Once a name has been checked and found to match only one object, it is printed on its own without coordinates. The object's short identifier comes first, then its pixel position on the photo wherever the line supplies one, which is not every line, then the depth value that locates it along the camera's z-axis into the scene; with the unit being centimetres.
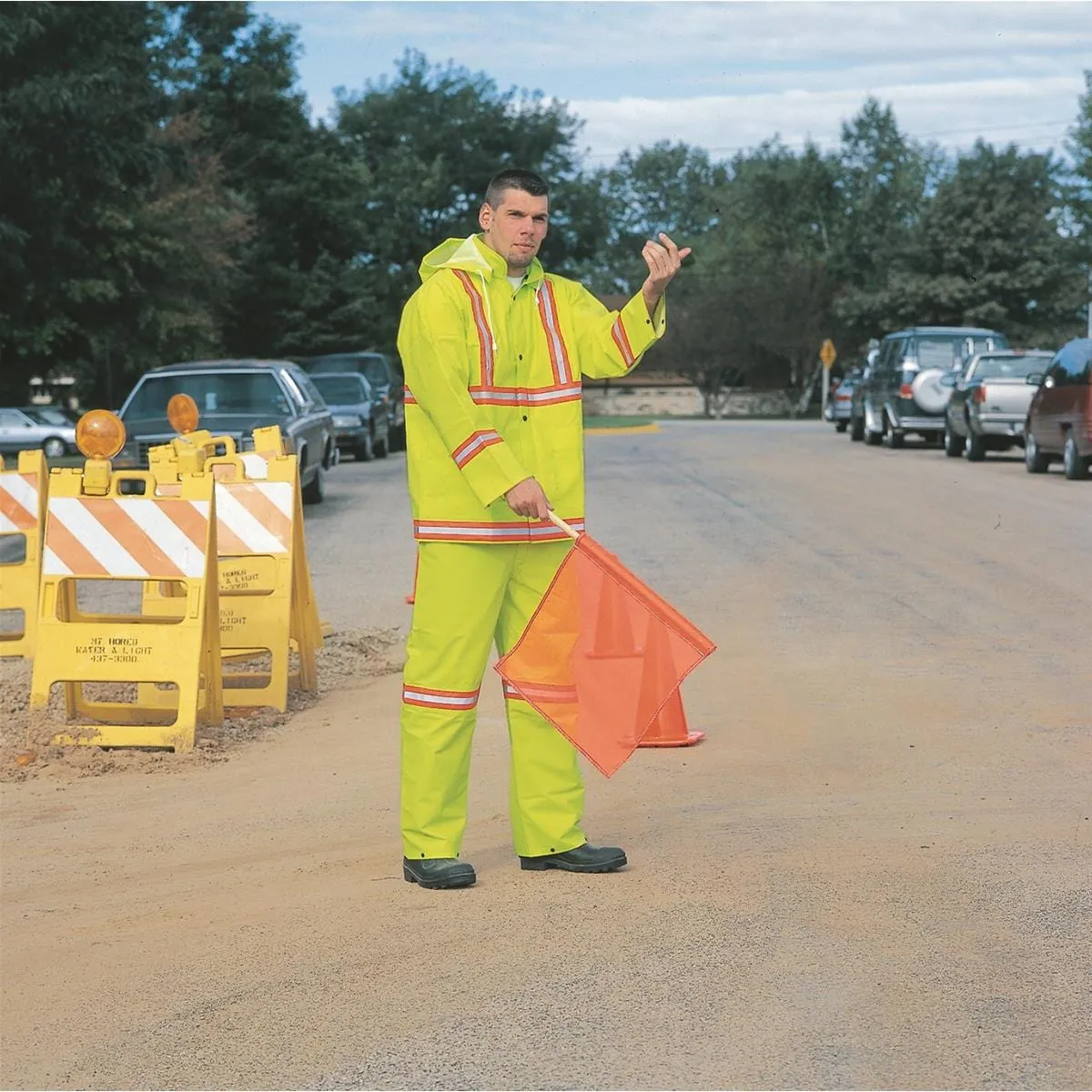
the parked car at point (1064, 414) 2192
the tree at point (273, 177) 5272
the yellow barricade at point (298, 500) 973
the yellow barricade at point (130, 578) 825
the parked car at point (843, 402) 4203
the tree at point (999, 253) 6762
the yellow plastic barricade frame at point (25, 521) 1133
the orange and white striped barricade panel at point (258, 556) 929
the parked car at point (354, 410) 3044
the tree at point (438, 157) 5991
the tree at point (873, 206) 7350
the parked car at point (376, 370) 3497
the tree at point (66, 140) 2850
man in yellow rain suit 570
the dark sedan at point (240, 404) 1925
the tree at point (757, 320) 7269
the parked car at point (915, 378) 3025
